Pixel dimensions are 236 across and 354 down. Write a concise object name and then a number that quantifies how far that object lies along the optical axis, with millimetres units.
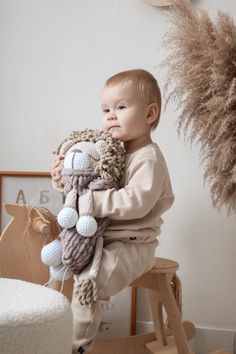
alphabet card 1566
